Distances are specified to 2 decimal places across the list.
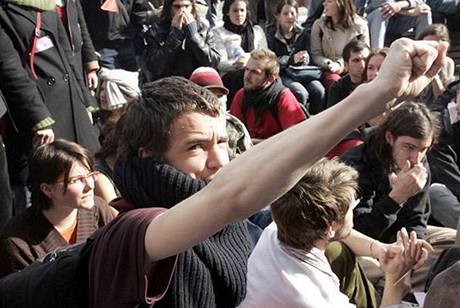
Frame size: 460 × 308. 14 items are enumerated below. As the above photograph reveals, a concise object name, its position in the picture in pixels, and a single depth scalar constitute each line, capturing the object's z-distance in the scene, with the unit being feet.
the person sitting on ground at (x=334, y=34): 26.30
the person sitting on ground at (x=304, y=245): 9.40
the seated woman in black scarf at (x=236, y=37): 26.02
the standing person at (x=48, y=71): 14.15
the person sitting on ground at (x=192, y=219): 5.03
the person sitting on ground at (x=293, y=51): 25.75
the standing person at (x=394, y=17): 28.37
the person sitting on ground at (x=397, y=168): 13.98
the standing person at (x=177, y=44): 23.54
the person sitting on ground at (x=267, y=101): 21.42
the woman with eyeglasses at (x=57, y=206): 11.30
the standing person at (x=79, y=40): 16.22
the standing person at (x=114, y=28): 25.12
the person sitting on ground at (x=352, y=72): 22.44
